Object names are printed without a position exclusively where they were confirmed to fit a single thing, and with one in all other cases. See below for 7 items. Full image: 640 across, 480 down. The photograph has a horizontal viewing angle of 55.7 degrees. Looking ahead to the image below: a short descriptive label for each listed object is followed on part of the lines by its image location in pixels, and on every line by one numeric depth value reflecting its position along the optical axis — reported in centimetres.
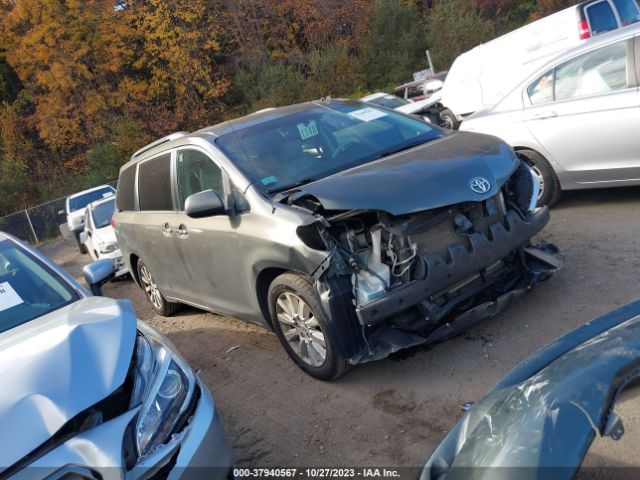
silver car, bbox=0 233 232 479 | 227
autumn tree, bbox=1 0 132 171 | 2925
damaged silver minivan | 380
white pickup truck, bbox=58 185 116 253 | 1585
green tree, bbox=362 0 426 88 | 3111
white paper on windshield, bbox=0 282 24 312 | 349
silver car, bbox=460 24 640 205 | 556
